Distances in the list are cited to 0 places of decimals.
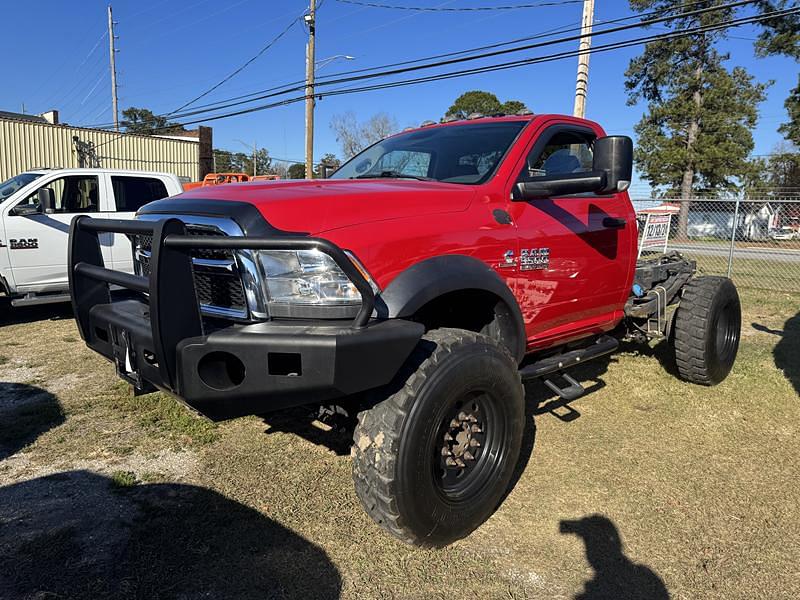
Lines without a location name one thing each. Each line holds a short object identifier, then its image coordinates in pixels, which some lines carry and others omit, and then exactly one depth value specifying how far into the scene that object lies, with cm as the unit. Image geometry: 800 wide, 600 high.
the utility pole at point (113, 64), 3559
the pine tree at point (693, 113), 2809
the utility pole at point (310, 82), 1939
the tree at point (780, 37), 2338
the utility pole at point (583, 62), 1220
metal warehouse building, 2030
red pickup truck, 218
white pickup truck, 721
